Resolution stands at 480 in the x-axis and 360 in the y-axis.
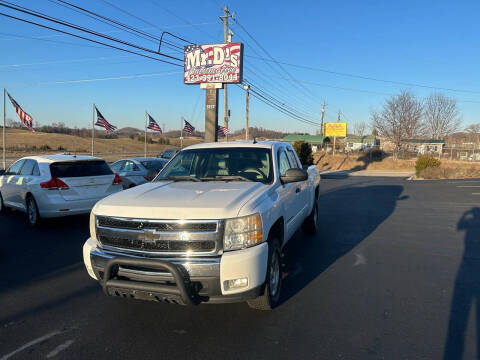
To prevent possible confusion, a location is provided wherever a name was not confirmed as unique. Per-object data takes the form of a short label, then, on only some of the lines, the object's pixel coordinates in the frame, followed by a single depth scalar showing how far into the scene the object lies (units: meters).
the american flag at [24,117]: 17.70
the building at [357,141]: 94.53
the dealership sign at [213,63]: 19.39
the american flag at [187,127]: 28.15
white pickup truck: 3.29
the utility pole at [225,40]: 26.23
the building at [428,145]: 60.83
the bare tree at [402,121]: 46.91
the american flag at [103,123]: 22.15
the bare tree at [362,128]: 89.56
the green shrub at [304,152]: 30.72
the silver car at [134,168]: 12.33
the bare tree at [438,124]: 57.50
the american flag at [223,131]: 27.34
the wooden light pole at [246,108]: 31.02
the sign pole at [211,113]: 19.50
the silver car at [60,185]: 7.54
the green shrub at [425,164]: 25.73
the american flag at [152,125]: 26.44
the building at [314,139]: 76.38
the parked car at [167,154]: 20.79
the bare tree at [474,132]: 87.31
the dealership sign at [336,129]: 48.67
